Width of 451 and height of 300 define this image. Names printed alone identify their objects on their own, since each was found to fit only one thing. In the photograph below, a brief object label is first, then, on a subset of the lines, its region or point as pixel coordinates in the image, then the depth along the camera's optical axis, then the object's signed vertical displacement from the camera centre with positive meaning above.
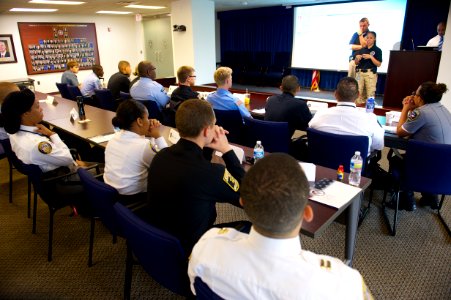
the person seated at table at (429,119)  2.40 -0.50
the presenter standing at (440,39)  4.90 +0.20
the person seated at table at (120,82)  5.18 -0.43
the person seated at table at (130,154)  1.92 -0.59
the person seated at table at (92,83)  5.55 -0.47
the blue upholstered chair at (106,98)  4.76 -0.63
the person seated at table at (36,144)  2.19 -0.61
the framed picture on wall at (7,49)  8.98 +0.20
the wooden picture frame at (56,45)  9.45 +0.34
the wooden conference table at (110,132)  1.40 -0.70
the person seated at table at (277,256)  0.77 -0.51
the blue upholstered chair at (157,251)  1.15 -0.76
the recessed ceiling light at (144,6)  8.47 +1.32
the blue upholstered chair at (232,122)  3.29 -0.71
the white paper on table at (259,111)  3.62 -0.65
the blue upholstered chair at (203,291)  0.87 -0.65
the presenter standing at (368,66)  5.59 -0.24
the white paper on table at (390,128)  2.75 -0.66
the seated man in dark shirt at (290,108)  3.03 -0.52
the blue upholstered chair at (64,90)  5.67 -0.61
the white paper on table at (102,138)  2.68 -0.71
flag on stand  9.21 -0.80
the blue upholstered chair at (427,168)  2.12 -0.80
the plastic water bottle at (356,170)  1.74 -0.68
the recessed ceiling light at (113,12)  9.67 +1.35
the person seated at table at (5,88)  3.44 -0.34
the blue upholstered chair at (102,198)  1.60 -0.74
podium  4.86 -0.31
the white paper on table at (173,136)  2.51 -0.64
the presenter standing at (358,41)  5.70 +0.21
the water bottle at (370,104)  3.29 -0.53
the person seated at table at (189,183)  1.32 -0.54
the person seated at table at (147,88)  4.31 -0.44
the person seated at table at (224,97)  3.43 -0.46
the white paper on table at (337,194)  1.53 -0.70
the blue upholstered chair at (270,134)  2.79 -0.72
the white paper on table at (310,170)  1.75 -0.65
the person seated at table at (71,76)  6.38 -0.40
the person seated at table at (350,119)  2.38 -0.50
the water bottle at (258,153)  2.10 -0.65
